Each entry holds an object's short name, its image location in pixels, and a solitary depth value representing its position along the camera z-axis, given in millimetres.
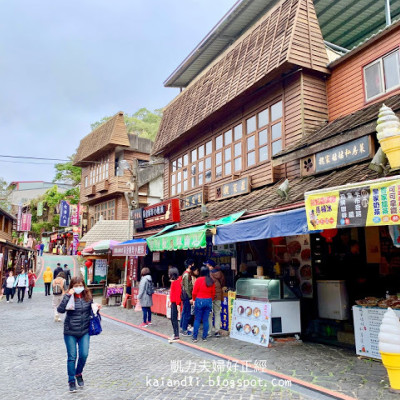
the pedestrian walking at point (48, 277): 21906
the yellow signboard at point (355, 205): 5414
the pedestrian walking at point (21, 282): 20109
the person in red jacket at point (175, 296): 9240
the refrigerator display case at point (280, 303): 8602
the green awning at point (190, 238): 9883
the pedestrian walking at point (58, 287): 12961
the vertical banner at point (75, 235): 41406
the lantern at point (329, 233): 8234
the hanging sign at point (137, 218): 18297
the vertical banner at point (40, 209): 47647
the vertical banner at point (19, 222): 41419
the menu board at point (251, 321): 8383
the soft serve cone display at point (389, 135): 6508
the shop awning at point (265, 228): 7242
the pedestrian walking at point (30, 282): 22256
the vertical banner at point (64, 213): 38188
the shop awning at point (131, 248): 14430
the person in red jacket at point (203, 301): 9211
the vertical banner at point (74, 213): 38625
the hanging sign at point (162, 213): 15055
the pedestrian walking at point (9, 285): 20016
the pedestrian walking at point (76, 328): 5797
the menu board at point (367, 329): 6879
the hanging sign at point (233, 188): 12680
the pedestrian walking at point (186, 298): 10109
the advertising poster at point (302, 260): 9930
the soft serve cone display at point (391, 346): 5328
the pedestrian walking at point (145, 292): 11195
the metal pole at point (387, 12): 11523
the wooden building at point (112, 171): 28984
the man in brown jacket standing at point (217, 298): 10047
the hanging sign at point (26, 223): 40844
